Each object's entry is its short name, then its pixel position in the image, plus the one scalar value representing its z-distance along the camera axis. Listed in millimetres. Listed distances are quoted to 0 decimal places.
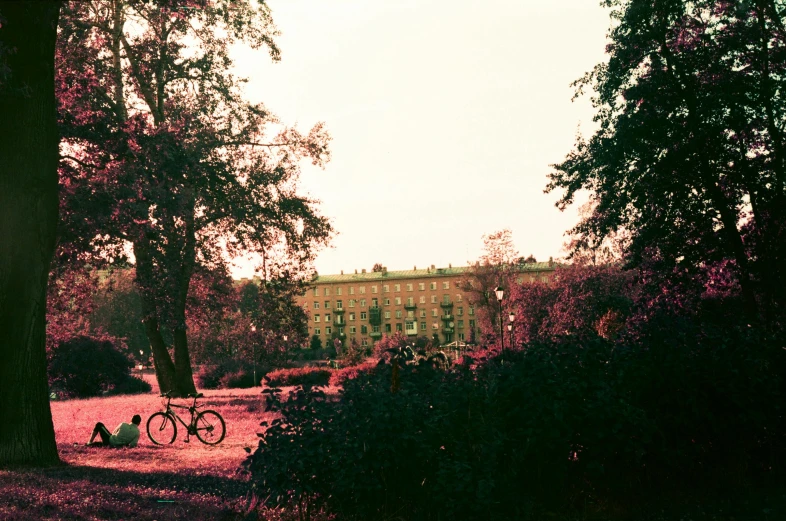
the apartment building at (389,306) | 144500
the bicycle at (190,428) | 15078
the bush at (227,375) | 38750
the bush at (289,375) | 33109
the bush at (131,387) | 37375
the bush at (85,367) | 34812
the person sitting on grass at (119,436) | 14211
